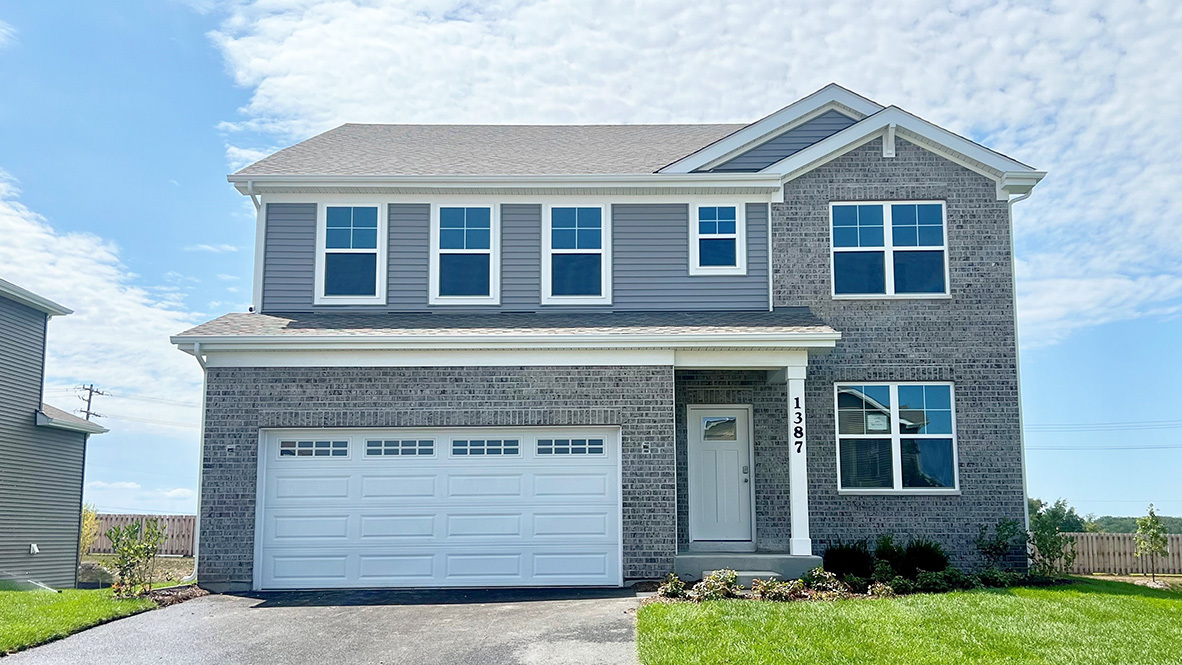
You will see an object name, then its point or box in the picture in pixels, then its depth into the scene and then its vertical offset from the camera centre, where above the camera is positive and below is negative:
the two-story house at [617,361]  13.61 +1.38
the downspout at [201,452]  13.36 +0.11
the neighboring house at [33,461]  19.72 -0.03
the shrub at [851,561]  13.46 -1.31
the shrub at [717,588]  11.93 -1.48
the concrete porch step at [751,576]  12.84 -1.45
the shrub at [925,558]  13.52 -1.27
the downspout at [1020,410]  14.58 +0.77
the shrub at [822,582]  12.56 -1.48
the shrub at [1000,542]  14.12 -1.09
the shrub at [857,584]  12.73 -1.52
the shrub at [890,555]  13.48 -1.23
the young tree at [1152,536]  17.27 -1.23
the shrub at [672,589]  12.23 -1.53
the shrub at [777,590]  11.98 -1.52
